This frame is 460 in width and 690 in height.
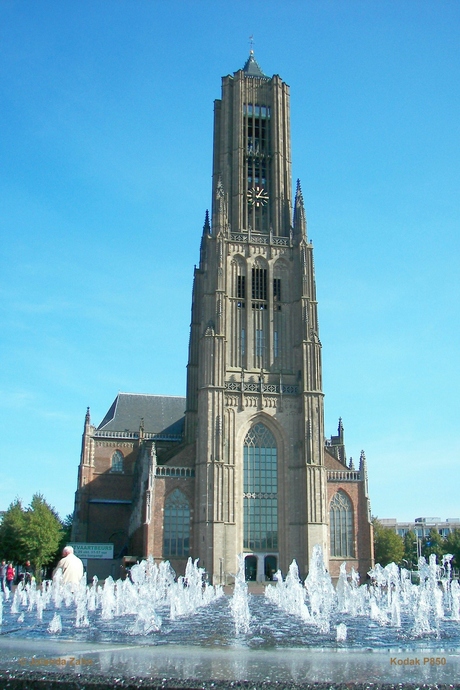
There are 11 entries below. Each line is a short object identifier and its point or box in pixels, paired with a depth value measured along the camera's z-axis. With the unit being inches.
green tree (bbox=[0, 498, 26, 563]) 2268.7
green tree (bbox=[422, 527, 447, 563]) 3307.6
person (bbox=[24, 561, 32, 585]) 2037.9
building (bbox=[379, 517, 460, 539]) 5647.6
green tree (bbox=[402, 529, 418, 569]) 3814.0
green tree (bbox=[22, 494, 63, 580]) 2237.9
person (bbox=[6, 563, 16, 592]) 1415.0
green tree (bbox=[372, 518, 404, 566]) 3070.9
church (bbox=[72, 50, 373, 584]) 2001.7
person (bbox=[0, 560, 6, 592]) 1386.4
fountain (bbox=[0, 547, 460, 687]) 392.5
